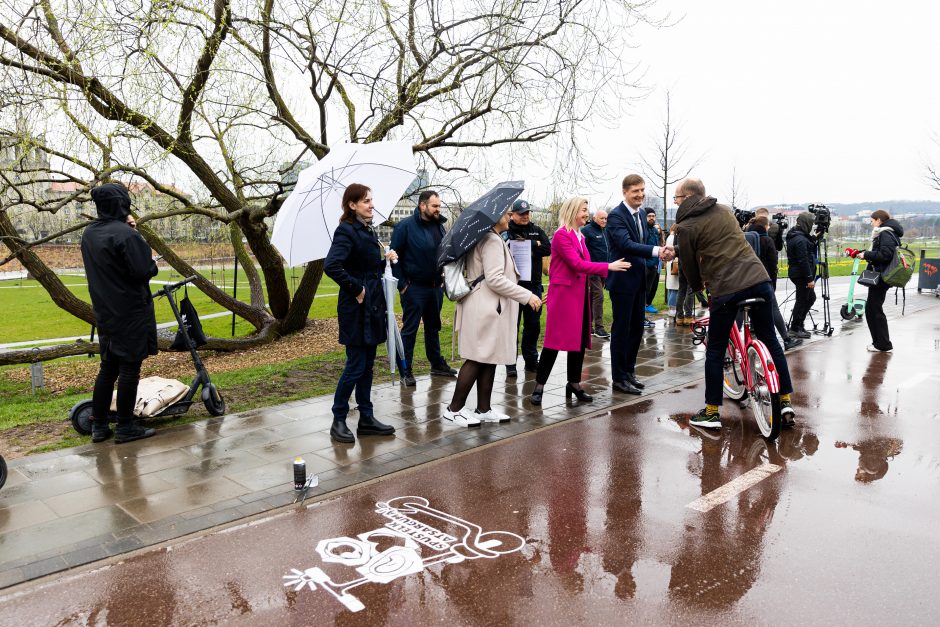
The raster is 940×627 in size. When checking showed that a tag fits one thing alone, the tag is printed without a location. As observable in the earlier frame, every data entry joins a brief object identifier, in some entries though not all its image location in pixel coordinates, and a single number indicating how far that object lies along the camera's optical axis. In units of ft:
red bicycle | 17.38
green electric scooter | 40.98
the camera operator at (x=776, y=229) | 33.09
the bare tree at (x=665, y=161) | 66.33
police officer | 25.04
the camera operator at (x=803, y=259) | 33.42
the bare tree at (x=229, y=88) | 26.94
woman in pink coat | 20.47
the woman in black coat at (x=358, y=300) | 17.11
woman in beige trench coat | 18.22
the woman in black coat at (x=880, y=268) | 29.84
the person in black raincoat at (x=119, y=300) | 16.92
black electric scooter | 18.53
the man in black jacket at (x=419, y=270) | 24.56
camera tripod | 35.17
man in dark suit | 21.49
